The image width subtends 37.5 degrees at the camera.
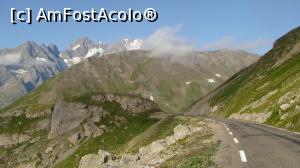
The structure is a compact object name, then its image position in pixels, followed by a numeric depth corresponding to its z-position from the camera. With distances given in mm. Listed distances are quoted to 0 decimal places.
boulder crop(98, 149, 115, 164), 32500
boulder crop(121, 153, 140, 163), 31680
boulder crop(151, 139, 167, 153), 48412
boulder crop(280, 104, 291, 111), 70256
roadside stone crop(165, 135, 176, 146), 58891
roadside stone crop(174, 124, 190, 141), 58000
